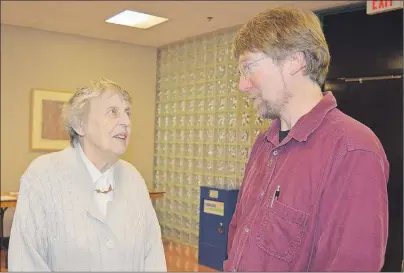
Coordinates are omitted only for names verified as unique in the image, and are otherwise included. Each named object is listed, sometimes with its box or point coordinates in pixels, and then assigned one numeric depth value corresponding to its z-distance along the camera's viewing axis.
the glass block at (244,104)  4.40
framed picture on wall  4.86
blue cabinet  3.98
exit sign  3.33
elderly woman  1.33
